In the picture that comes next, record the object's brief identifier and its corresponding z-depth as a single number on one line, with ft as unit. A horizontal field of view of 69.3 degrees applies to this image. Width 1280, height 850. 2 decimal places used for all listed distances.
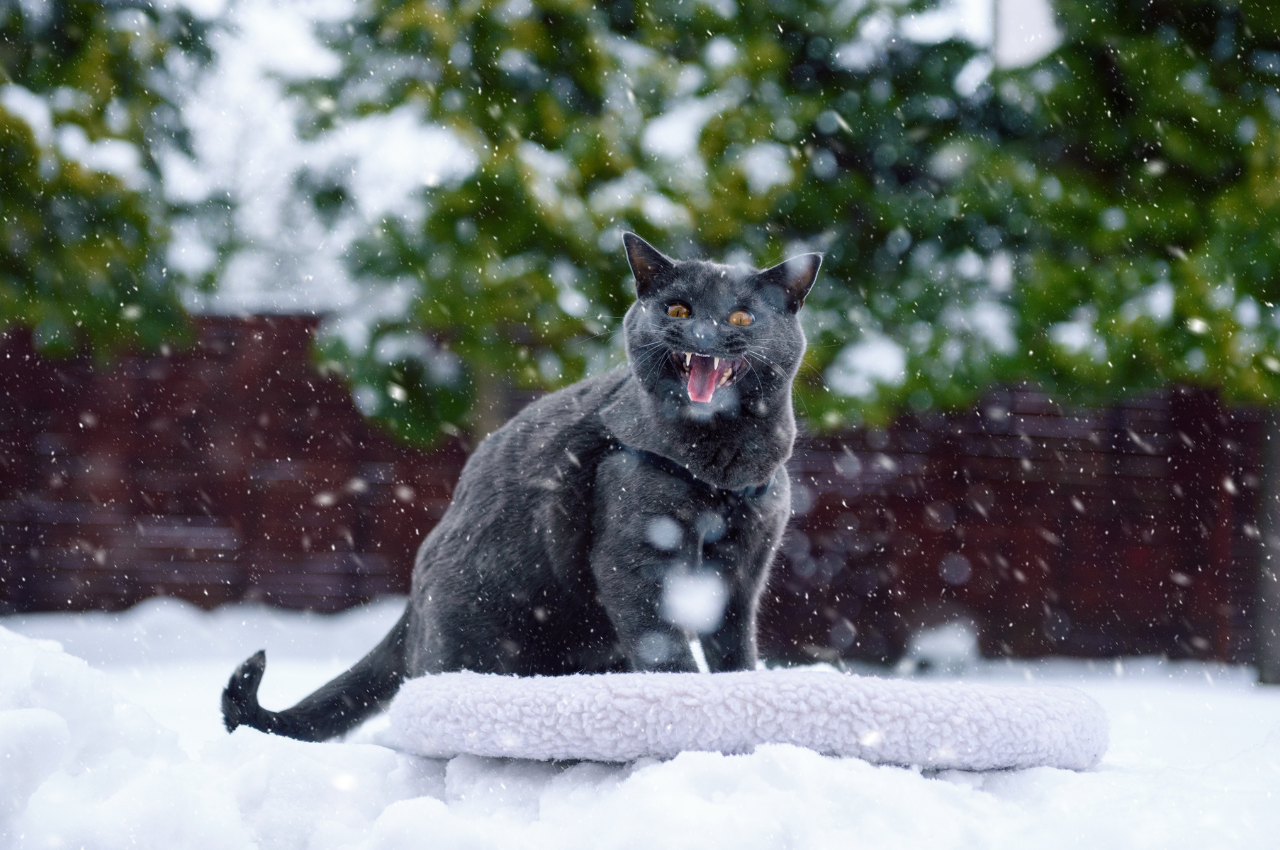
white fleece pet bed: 3.59
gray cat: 4.57
